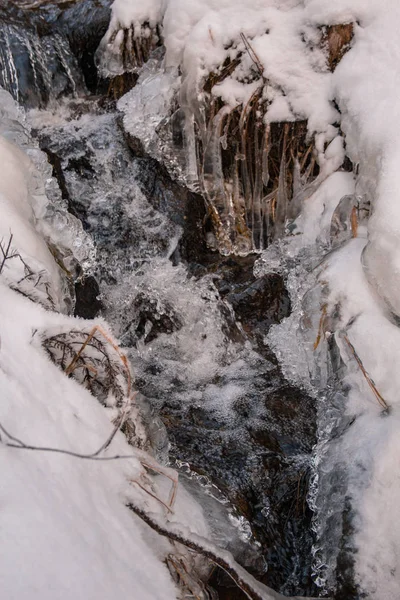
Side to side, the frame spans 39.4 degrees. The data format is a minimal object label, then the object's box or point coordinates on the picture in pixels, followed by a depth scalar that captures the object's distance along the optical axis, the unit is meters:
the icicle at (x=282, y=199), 3.62
